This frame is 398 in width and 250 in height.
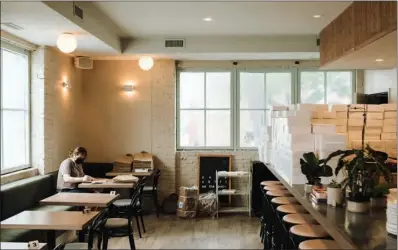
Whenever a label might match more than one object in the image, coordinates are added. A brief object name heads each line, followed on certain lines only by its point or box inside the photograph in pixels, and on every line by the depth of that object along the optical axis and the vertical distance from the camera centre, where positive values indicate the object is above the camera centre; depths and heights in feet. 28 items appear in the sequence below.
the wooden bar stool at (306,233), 10.25 -2.63
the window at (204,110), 25.25 +0.87
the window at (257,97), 25.12 +1.58
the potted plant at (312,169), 11.76 -1.24
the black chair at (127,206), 18.24 -3.48
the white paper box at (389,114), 14.12 +0.31
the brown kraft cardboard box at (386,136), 14.28 -0.41
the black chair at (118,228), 15.07 -3.65
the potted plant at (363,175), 9.37 -1.13
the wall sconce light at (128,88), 24.35 +2.10
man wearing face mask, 17.60 -2.01
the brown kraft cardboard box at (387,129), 14.21 -0.18
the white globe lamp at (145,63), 22.09 +3.18
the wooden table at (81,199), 14.02 -2.47
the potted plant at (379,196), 9.97 -1.67
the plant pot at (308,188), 11.68 -1.75
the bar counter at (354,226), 7.08 -1.94
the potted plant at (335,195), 10.19 -1.68
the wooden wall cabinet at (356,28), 11.07 +3.00
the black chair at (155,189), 22.49 -3.40
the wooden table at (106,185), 17.48 -2.44
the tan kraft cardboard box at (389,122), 14.16 +0.05
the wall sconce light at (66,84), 20.84 +2.01
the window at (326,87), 25.07 +2.15
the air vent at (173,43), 21.67 +4.11
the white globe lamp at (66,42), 15.52 +3.00
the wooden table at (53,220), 11.15 -2.55
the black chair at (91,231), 12.05 -3.08
